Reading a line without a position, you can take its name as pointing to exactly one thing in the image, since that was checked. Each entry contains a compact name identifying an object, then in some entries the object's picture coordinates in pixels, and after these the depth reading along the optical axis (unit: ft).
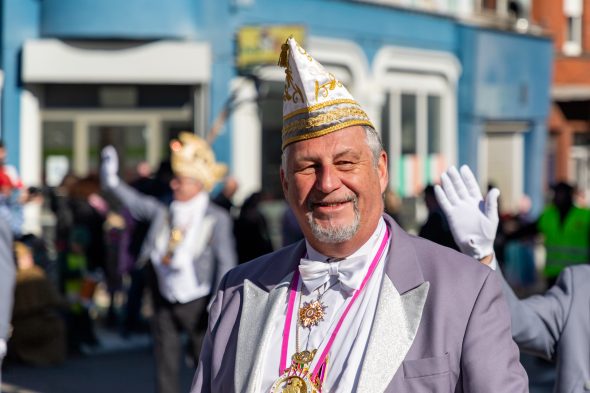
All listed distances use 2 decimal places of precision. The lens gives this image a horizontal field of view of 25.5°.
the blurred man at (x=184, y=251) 28.48
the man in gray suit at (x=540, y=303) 13.98
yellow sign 58.13
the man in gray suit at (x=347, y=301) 10.47
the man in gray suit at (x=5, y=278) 22.45
